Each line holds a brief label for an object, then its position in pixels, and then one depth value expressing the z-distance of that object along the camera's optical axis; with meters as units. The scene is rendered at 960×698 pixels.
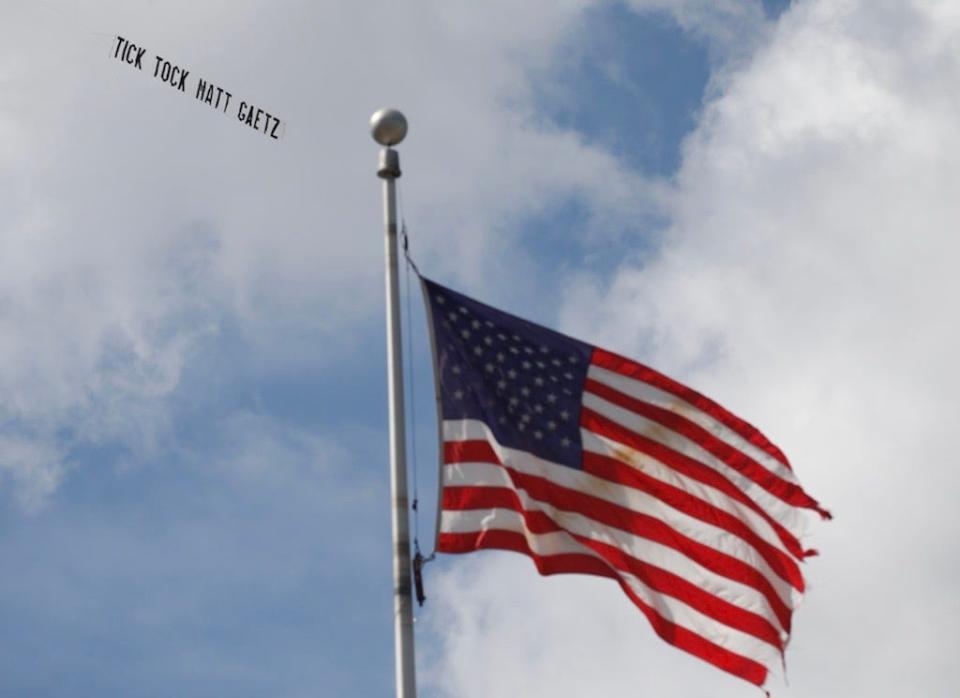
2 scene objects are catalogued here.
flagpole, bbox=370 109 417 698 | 19.06
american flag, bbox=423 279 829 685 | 21.84
